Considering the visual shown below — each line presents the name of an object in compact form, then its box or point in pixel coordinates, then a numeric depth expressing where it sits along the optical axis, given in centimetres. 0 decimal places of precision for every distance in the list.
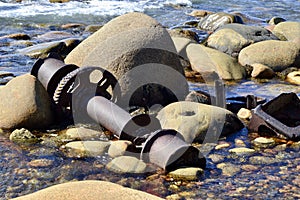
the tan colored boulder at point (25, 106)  1203
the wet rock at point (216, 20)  2857
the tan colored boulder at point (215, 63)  1793
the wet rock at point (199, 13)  3420
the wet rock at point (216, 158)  1060
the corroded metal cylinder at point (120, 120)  1103
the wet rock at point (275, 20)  2990
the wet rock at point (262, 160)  1049
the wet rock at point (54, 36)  2509
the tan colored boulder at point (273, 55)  1908
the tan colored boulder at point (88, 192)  536
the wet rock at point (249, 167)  1019
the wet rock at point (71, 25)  2894
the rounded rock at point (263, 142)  1145
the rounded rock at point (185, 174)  959
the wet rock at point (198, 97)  1306
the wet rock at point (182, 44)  1964
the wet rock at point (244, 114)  1312
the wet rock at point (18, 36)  2487
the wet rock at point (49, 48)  2074
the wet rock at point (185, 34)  2325
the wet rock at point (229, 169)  1002
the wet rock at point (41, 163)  1028
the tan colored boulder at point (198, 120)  1140
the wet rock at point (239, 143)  1147
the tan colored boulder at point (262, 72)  1805
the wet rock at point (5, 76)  1662
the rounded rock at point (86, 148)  1079
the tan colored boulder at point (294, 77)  1758
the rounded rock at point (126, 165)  991
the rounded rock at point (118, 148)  1054
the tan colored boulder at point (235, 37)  2141
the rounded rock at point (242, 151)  1099
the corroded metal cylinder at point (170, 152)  977
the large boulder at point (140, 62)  1304
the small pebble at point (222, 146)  1129
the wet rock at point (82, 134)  1178
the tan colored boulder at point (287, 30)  2363
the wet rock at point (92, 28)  2792
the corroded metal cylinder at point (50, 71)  1288
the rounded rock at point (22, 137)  1148
